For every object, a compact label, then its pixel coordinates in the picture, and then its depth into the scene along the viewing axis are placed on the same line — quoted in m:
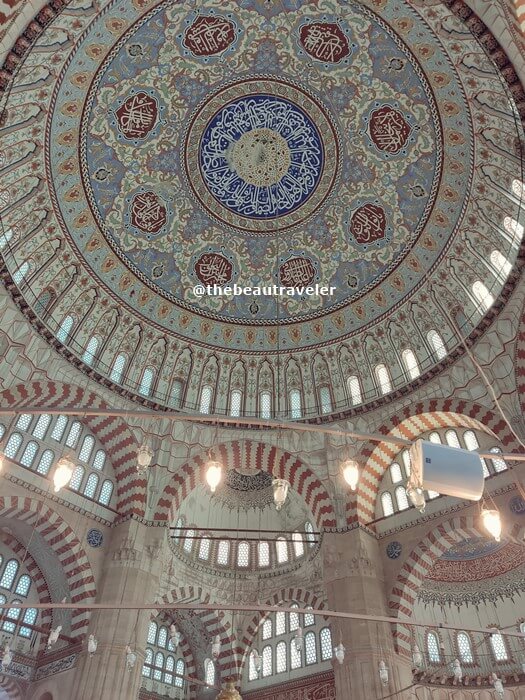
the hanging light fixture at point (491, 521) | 8.10
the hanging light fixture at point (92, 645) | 11.95
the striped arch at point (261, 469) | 15.33
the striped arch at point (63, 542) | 13.35
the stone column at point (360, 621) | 12.23
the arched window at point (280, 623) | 18.27
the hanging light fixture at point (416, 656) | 11.97
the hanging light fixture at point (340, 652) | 11.87
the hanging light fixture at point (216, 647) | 12.41
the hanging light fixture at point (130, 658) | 12.11
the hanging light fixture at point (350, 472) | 8.30
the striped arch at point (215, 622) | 16.92
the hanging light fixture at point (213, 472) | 7.96
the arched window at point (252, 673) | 17.73
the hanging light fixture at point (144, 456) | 8.80
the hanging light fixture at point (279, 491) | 7.89
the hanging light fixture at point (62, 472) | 7.79
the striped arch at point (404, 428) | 14.28
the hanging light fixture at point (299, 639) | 12.98
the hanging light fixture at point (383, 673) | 11.99
